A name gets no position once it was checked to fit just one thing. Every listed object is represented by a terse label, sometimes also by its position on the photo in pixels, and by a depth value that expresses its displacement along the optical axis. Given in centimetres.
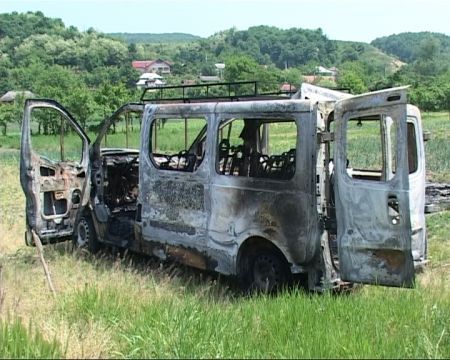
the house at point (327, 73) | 11231
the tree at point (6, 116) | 5909
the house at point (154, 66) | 15312
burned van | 605
